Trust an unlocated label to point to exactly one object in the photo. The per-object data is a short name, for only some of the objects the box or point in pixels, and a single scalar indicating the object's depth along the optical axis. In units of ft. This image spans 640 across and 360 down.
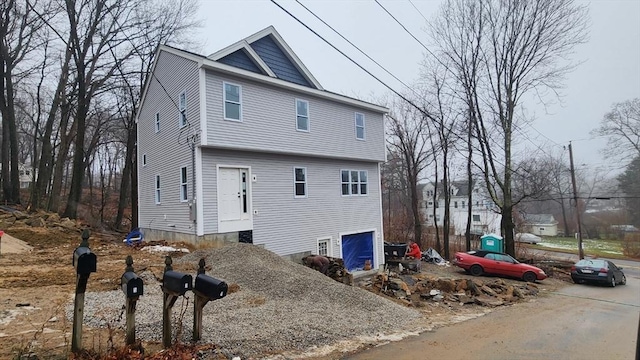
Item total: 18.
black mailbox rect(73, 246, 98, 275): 12.06
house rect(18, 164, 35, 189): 148.13
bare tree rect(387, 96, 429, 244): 97.86
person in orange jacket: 64.14
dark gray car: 60.70
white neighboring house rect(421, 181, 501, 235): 165.71
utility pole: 86.04
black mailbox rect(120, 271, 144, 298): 12.55
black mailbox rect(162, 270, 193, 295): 13.17
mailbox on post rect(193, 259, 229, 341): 14.01
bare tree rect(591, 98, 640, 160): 112.57
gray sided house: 40.16
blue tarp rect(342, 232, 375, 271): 56.95
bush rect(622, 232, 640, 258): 109.85
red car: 60.17
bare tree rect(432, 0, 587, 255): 70.13
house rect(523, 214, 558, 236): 195.00
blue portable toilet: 80.59
